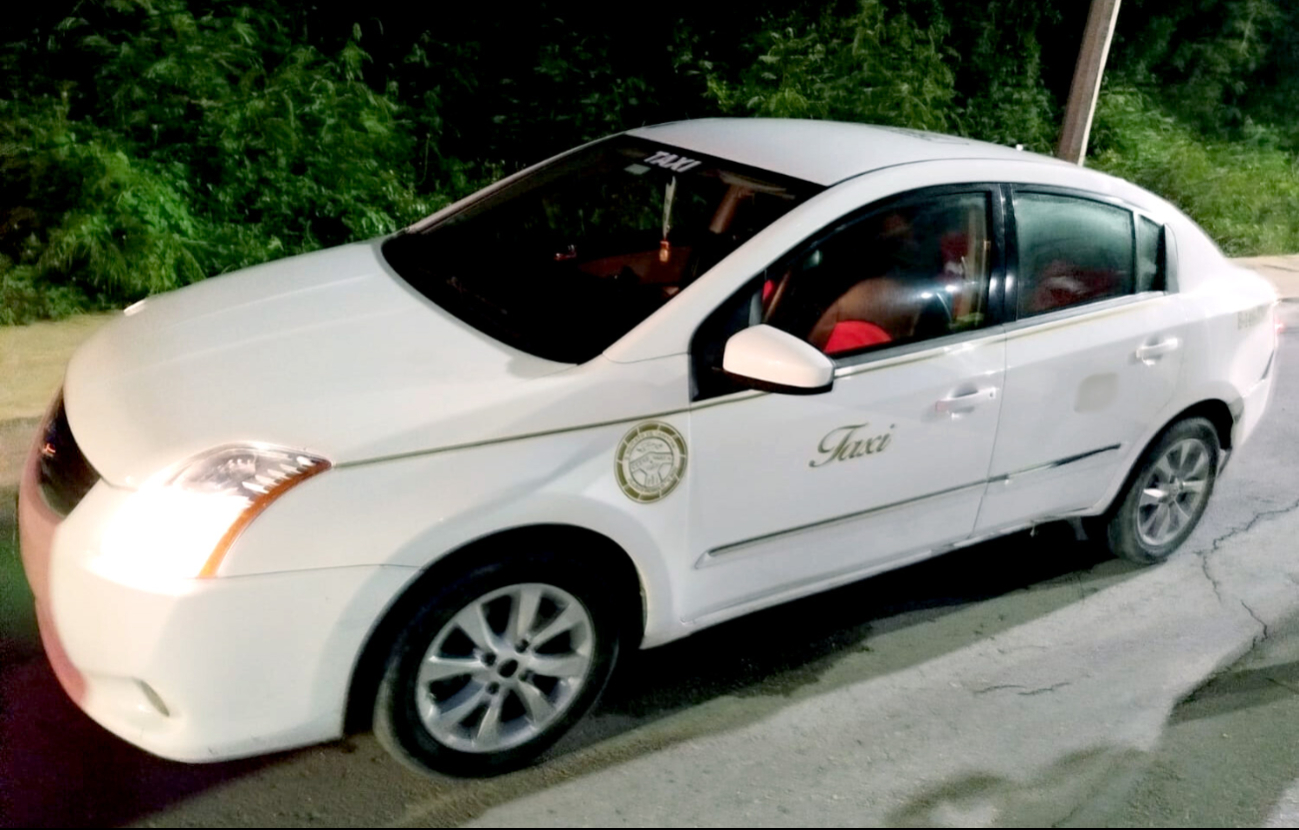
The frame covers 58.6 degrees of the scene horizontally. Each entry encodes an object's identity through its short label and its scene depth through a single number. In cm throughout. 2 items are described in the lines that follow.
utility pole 844
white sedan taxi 258
